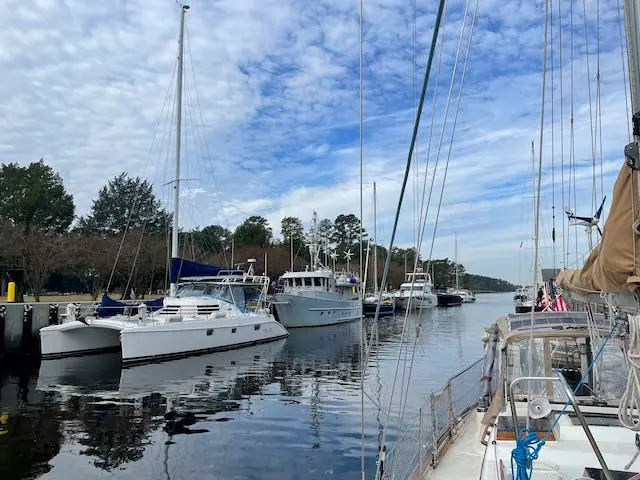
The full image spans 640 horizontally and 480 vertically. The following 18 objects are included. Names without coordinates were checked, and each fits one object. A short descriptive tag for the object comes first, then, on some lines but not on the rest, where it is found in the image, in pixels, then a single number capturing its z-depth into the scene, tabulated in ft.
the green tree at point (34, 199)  135.74
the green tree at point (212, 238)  184.50
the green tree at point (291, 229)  294.46
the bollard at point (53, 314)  73.77
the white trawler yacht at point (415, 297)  191.09
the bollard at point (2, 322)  65.36
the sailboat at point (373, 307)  154.10
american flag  46.29
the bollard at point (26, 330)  68.44
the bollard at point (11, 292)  75.97
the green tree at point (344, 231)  345.92
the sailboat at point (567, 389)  10.12
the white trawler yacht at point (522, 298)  101.56
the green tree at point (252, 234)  252.83
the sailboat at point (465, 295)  326.89
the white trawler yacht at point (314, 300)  116.37
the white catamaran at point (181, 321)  62.23
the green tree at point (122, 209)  190.70
